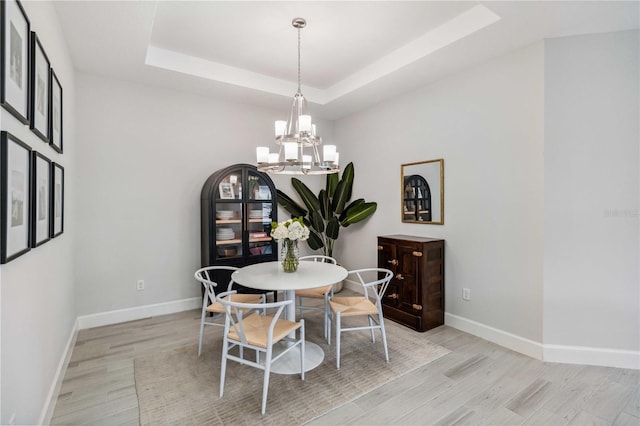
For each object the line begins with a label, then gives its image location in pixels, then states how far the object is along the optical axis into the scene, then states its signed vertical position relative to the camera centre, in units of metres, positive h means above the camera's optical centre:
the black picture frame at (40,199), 1.65 +0.07
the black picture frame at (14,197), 1.27 +0.07
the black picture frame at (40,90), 1.68 +0.70
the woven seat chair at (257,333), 2.10 -0.86
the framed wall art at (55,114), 2.14 +0.69
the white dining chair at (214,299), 2.76 -0.81
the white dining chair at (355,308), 2.65 -0.83
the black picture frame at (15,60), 1.27 +0.67
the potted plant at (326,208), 4.67 +0.07
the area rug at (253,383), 2.07 -1.28
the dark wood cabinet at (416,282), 3.38 -0.76
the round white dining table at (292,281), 2.47 -0.54
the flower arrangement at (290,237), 2.76 -0.21
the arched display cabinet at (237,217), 3.83 -0.06
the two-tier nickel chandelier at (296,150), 2.56 +0.52
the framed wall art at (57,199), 2.09 +0.09
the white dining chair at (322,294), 3.11 -0.81
